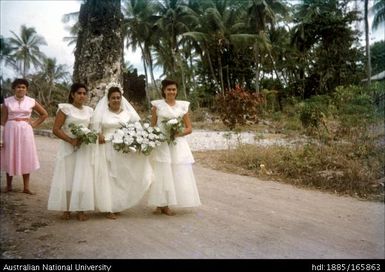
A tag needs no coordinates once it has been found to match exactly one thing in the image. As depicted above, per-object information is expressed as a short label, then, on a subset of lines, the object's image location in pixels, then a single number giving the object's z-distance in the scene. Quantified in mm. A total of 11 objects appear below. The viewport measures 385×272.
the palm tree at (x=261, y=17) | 31094
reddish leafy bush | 17500
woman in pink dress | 6336
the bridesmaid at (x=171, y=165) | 5340
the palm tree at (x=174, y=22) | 34812
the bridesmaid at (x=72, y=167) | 5008
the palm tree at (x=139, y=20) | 35625
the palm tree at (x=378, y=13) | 29734
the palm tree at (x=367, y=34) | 26786
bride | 5184
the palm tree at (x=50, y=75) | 37750
